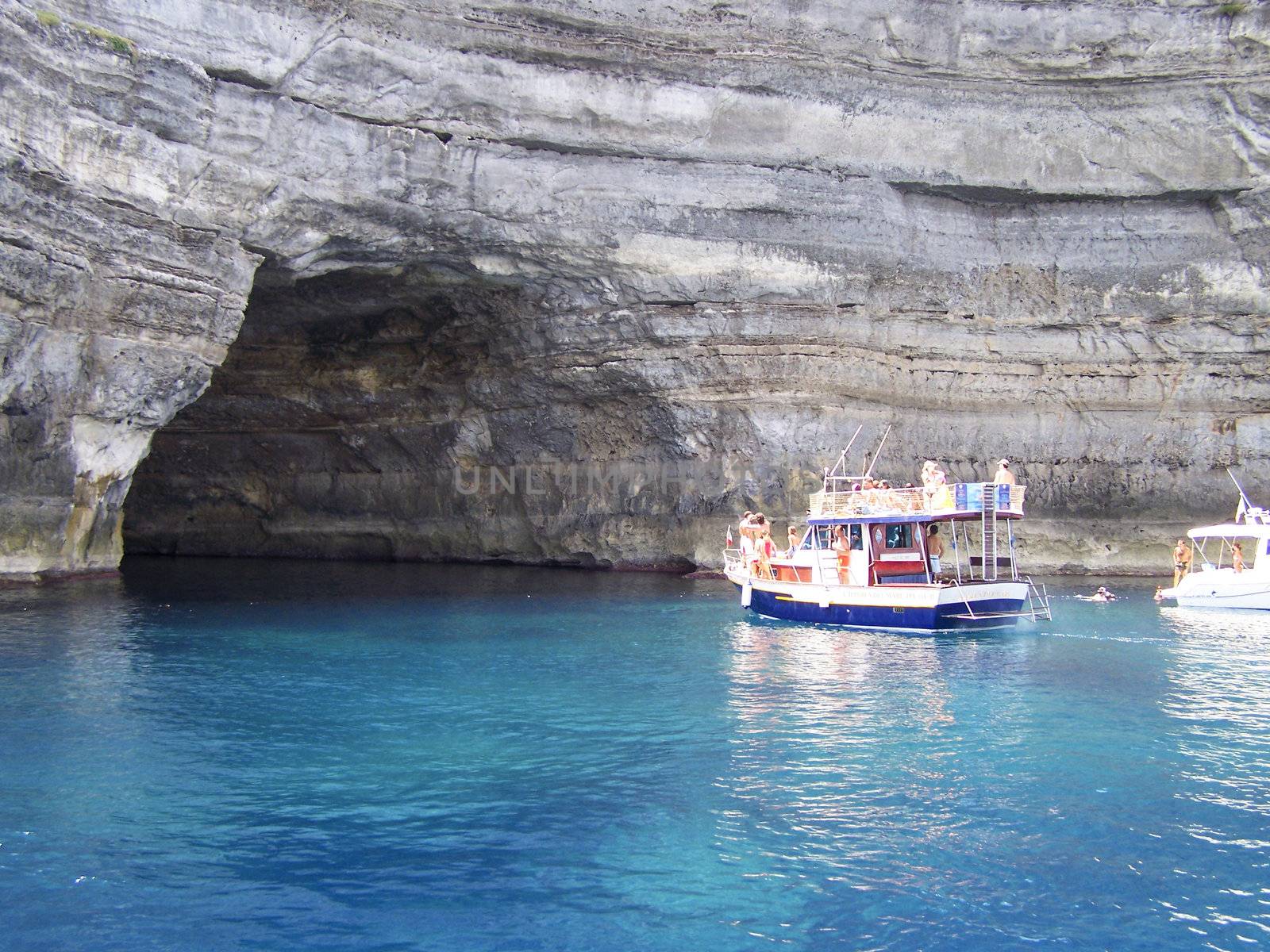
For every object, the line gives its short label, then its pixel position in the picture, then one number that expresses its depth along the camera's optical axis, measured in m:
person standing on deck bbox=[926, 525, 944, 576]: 22.59
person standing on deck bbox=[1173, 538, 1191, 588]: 27.78
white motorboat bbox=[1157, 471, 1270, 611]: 26.06
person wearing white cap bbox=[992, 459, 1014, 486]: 24.11
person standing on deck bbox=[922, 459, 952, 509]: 22.23
